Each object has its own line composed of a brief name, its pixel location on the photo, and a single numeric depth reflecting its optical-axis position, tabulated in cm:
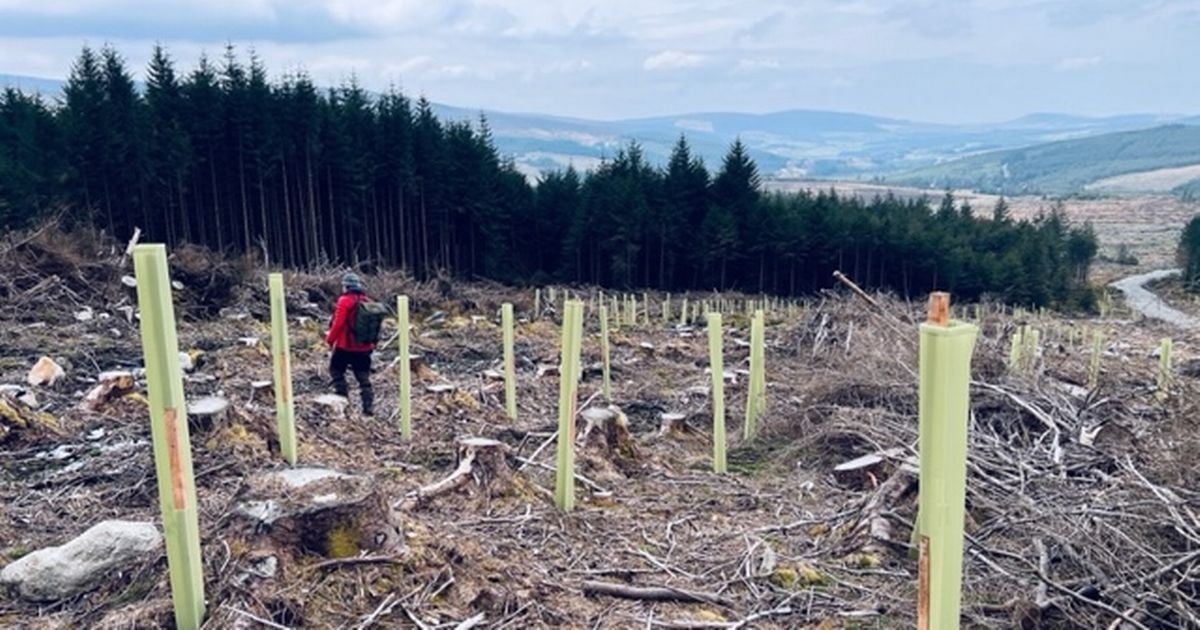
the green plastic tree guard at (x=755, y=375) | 733
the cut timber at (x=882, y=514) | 451
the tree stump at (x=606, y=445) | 599
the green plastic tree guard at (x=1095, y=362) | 970
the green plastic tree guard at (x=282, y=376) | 473
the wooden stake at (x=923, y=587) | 222
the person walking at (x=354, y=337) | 749
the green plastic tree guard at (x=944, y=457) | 210
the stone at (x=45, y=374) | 775
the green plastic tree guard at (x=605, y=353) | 912
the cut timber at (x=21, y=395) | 661
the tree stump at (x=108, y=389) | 670
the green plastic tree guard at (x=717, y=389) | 625
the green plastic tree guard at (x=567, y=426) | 491
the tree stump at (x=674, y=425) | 781
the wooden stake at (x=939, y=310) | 208
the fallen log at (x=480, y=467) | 491
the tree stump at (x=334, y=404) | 679
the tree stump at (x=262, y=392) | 742
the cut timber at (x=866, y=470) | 580
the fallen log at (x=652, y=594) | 385
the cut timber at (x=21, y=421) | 574
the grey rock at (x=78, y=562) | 334
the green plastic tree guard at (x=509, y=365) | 725
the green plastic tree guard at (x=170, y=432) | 273
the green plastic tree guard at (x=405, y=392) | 648
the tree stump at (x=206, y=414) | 531
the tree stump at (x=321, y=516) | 338
